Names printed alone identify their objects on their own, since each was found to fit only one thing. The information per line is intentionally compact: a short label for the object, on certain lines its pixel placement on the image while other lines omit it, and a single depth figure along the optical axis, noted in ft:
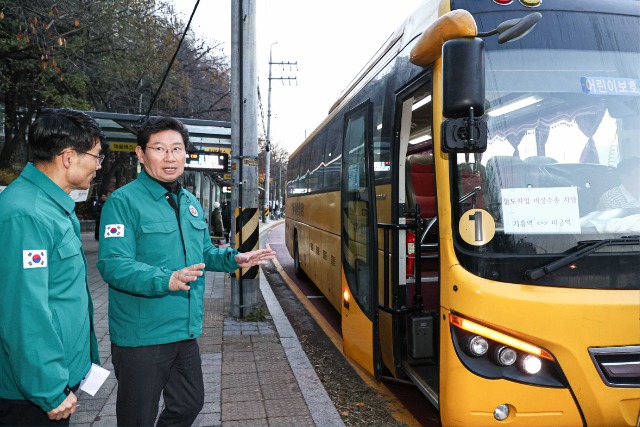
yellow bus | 9.33
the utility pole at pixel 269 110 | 139.33
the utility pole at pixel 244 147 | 24.58
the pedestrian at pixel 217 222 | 67.77
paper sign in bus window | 9.96
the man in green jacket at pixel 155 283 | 8.32
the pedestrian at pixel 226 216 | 73.20
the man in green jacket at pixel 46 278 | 6.13
